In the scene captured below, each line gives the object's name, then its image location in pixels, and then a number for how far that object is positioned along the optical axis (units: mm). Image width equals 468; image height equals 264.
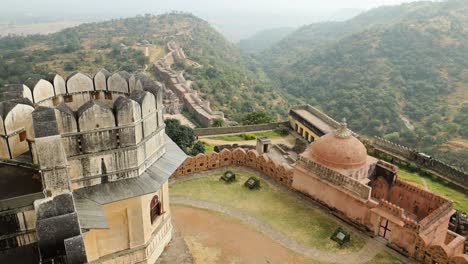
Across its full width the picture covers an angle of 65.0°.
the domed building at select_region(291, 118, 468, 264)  18516
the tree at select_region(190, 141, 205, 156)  33453
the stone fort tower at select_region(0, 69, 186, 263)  11250
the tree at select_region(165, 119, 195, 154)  34309
